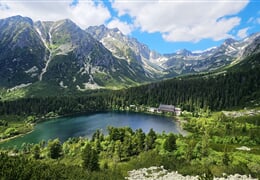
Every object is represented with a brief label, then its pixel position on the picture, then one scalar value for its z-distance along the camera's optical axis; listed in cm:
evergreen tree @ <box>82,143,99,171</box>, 5162
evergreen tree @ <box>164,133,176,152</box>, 5924
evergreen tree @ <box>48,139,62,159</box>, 7039
